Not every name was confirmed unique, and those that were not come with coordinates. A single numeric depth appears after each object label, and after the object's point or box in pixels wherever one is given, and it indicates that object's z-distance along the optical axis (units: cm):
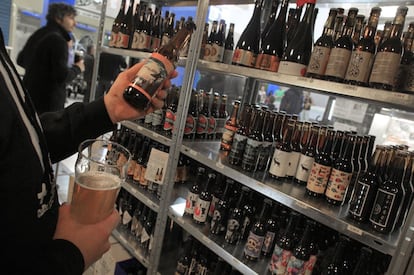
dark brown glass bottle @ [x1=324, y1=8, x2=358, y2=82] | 122
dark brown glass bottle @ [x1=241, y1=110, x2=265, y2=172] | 149
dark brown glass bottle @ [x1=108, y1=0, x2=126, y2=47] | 224
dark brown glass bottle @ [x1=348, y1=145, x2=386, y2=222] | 113
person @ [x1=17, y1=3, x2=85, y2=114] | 281
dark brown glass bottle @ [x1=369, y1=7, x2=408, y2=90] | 110
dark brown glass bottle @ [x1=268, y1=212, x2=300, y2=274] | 135
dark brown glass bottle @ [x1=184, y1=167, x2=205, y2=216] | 176
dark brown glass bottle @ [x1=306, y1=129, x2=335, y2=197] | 128
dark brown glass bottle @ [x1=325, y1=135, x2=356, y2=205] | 123
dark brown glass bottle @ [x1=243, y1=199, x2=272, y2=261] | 147
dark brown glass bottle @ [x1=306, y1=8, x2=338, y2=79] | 129
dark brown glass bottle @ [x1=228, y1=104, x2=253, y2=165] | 155
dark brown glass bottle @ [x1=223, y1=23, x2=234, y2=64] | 202
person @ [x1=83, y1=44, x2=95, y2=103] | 533
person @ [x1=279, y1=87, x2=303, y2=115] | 370
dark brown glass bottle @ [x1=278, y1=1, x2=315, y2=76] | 151
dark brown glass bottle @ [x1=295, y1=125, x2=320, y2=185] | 140
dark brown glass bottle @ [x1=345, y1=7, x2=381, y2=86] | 117
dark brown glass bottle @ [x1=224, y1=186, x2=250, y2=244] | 160
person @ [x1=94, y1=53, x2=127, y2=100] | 391
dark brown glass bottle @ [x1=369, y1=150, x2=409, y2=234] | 107
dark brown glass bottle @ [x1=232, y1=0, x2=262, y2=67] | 178
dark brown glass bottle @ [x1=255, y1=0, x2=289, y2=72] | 159
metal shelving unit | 100
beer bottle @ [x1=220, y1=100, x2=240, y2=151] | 171
